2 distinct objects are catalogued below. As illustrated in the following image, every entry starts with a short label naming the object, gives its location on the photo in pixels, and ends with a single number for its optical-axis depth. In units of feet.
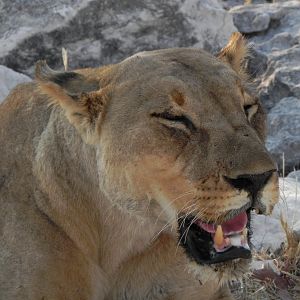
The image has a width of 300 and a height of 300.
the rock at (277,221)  15.25
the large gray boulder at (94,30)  20.98
